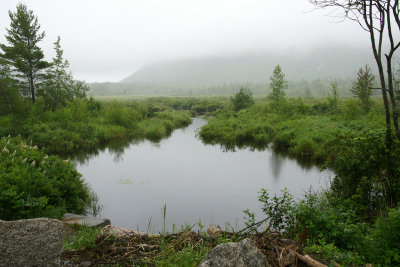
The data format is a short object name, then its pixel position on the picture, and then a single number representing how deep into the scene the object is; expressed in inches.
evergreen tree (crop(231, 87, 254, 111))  1544.0
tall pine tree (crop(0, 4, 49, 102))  958.4
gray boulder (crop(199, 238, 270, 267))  100.0
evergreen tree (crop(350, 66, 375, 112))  1055.0
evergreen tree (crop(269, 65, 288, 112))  1198.3
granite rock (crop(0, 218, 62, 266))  120.2
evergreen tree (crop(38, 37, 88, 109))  1035.3
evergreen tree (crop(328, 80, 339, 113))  1087.5
